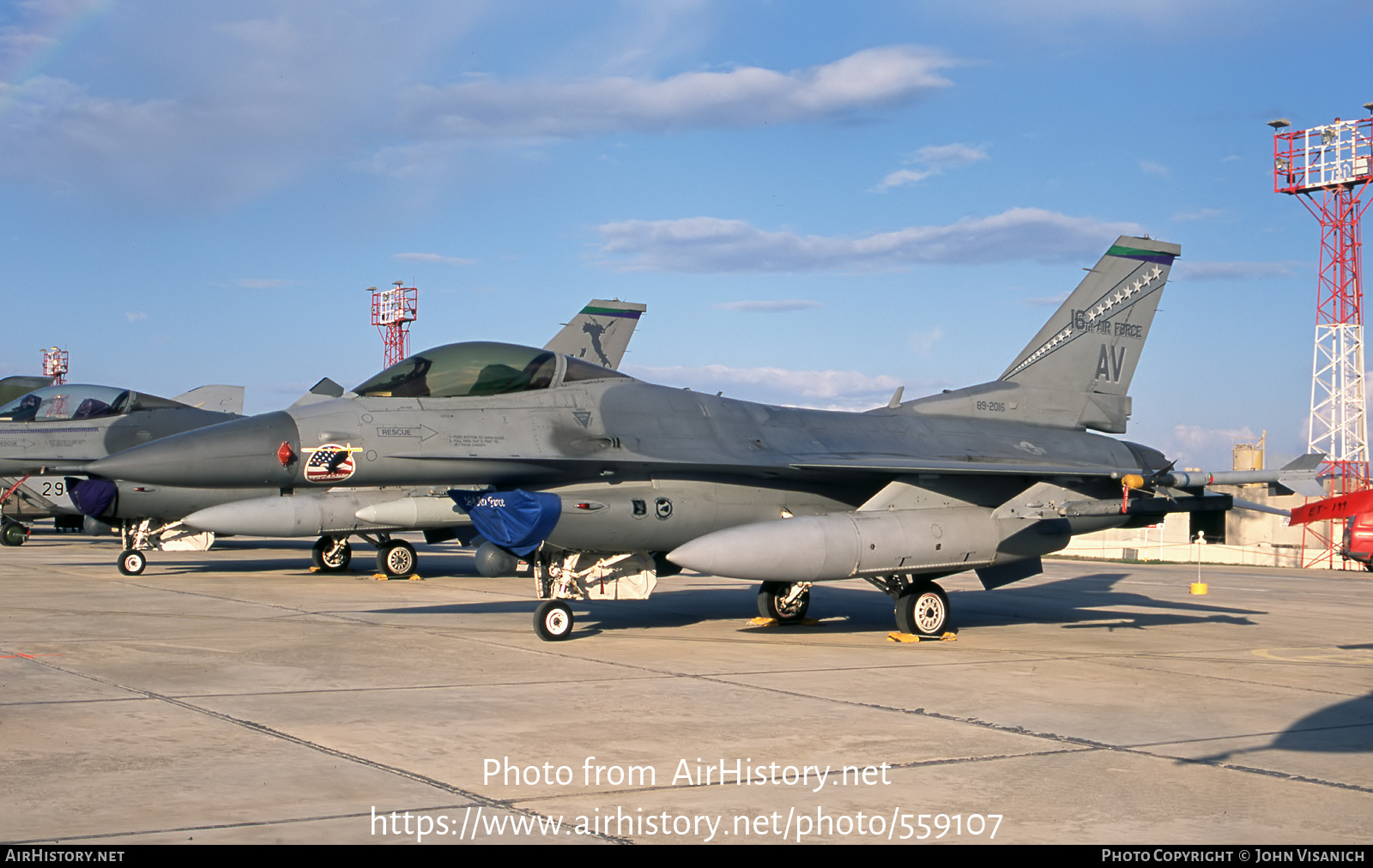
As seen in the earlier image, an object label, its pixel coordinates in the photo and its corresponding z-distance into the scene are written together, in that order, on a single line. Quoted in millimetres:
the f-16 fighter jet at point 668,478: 10750
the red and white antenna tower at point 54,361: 91188
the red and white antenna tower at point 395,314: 61188
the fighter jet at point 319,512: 18000
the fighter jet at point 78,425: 20719
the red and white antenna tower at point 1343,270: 34375
